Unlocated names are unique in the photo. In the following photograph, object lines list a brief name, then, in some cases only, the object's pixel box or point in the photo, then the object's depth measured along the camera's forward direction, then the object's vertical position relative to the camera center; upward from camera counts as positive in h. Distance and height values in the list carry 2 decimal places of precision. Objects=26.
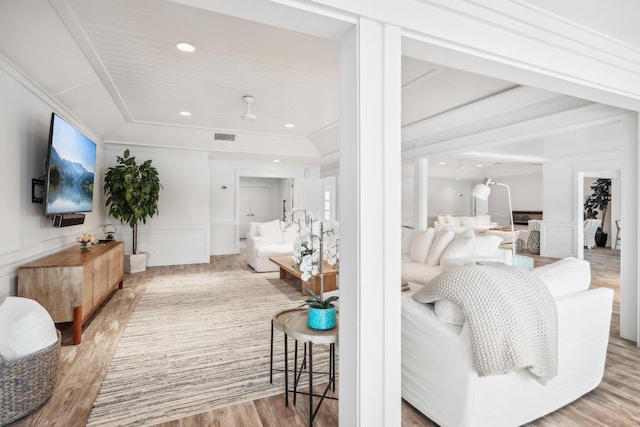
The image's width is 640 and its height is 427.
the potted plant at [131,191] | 5.39 +0.29
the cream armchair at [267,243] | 5.82 -0.65
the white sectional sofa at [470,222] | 9.69 -0.40
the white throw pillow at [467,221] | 10.12 -0.37
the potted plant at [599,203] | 9.09 +0.16
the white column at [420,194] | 5.64 +0.25
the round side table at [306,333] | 1.72 -0.65
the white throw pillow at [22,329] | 1.87 -0.70
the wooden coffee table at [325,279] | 4.26 -0.91
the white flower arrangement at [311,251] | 1.88 -0.24
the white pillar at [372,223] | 1.36 -0.06
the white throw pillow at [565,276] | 1.96 -0.41
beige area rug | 2.03 -1.17
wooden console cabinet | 2.77 -0.66
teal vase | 1.80 -0.59
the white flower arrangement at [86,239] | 3.67 -0.34
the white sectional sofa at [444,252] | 3.71 -0.51
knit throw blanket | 1.54 -0.51
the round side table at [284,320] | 1.96 -0.67
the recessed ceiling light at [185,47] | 2.82 +1.39
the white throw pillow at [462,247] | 3.71 -0.43
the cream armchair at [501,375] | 1.63 -0.84
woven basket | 1.80 -0.99
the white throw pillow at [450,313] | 1.71 -0.54
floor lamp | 3.58 +0.20
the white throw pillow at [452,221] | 9.88 -0.36
